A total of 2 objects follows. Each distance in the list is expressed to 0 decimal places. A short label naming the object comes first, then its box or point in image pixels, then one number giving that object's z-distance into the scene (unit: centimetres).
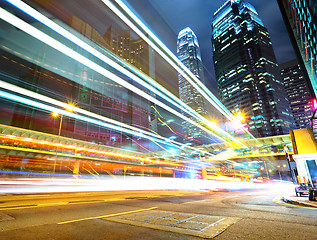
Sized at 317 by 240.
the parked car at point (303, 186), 1428
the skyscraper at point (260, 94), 15875
